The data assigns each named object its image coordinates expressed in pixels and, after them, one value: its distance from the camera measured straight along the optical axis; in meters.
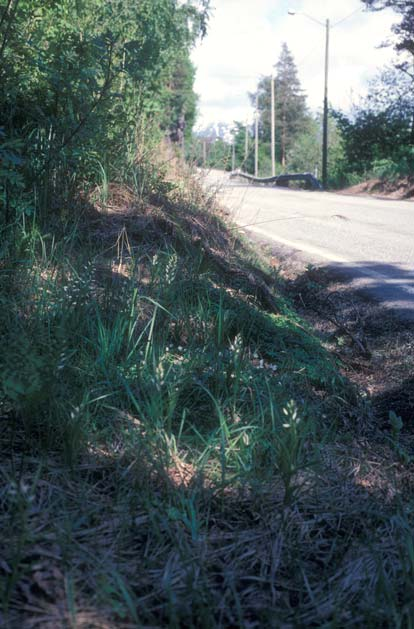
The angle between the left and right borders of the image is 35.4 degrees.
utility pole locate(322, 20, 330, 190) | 33.52
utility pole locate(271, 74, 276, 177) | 49.59
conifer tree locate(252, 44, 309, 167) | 80.75
